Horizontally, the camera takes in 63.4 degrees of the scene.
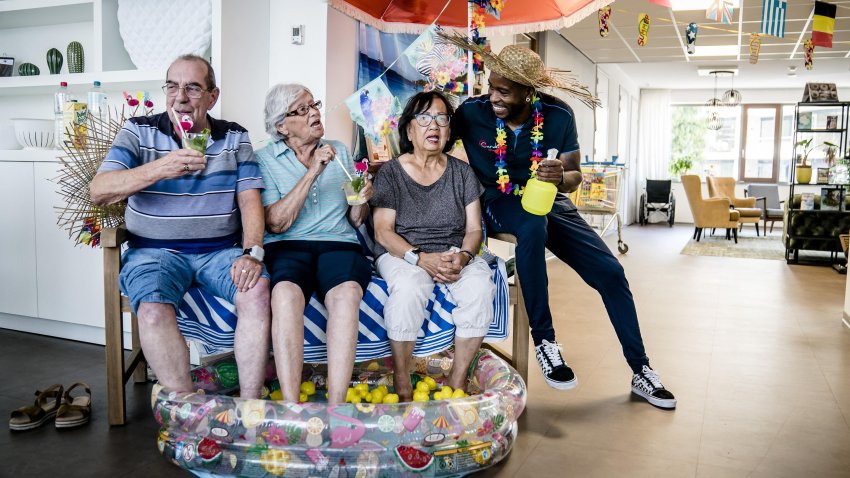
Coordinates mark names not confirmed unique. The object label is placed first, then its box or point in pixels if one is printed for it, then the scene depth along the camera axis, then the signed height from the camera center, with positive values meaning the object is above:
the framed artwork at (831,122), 7.61 +0.64
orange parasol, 3.53 +0.82
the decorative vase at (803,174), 7.71 +0.06
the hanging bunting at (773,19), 4.76 +1.11
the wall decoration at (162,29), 3.21 +0.65
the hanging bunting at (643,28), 5.71 +1.24
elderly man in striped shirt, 2.10 -0.17
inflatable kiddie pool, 1.93 -0.75
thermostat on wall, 3.56 +0.70
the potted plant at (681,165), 13.30 +0.22
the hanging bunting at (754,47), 5.99 +1.17
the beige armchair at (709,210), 9.88 -0.47
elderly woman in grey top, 2.31 -0.23
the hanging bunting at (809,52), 5.77 +1.09
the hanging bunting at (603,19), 5.20 +1.22
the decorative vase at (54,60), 3.69 +0.56
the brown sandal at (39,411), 2.27 -0.83
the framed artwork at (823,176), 7.47 +0.04
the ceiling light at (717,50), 8.65 +1.63
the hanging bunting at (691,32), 5.48 +1.16
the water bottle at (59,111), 3.44 +0.27
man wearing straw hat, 2.65 -0.01
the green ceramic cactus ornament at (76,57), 3.68 +0.58
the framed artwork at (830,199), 7.30 -0.20
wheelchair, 12.89 -0.43
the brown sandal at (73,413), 2.30 -0.83
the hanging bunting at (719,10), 4.59 +1.12
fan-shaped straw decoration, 2.65 -0.10
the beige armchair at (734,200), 10.70 -0.35
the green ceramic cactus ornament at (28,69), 3.81 +0.52
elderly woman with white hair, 2.11 -0.24
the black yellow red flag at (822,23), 5.12 +1.17
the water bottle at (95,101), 3.34 +0.31
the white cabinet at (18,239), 3.44 -0.38
